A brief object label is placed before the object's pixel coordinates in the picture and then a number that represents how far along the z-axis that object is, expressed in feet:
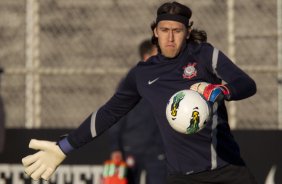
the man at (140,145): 71.82
